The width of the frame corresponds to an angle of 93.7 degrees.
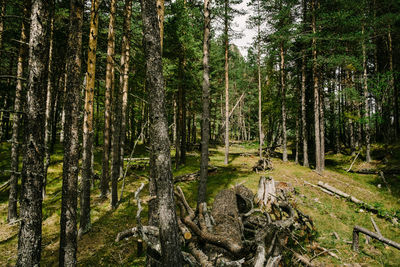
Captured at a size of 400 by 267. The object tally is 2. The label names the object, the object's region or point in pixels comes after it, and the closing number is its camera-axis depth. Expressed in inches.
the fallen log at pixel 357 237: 227.4
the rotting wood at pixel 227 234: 173.0
